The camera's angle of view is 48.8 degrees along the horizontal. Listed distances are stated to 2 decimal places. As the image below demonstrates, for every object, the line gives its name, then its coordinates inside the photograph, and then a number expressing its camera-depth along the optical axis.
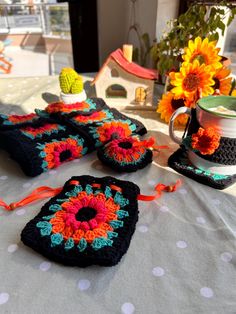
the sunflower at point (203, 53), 0.57
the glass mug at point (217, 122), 0.41
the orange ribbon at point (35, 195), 0.40
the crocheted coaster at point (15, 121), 0.54
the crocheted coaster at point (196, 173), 0.44
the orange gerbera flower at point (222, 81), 0.59
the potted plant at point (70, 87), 0.67
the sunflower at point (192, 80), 0.57
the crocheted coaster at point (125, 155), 0.47
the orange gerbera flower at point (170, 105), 0.61
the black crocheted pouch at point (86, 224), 0.30
